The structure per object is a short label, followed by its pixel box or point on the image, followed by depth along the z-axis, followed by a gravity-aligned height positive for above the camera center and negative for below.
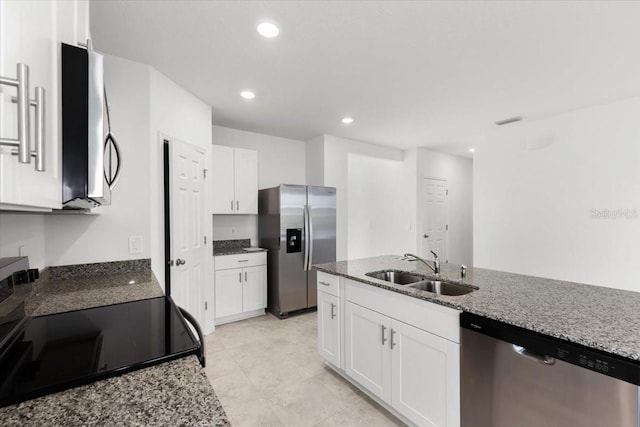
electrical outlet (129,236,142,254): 2.27 -0.22
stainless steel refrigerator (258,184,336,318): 3.81 -0.32
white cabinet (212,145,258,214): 3.72 +0.47
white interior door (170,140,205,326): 2.63 -0.11
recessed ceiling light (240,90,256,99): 2.96 +1.25
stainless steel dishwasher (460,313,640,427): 1.05 -0.70
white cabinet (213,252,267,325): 3.53 -0.89
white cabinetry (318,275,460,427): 1.54 -0.84
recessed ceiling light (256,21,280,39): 1.91 +1.25
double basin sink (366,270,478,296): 1.95 -0.50
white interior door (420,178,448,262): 5.57 -0.05
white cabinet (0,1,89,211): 0.42 +0.23
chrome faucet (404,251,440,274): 2.16 -0.40
